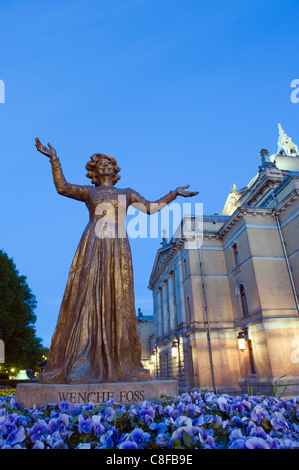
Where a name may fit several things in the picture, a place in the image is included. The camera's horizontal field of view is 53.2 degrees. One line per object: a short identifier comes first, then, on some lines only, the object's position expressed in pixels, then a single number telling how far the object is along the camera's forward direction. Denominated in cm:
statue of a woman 371
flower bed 181
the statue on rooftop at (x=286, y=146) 4307
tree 2603
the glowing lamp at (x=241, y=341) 2270
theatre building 2181
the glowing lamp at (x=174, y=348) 2874
